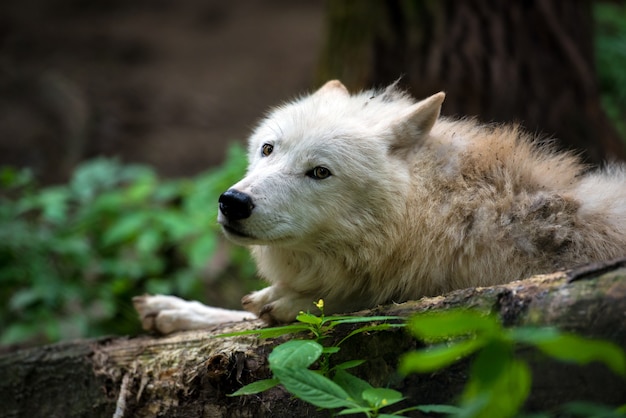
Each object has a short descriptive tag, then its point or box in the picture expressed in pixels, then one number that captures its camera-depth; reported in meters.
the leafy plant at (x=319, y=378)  4.79
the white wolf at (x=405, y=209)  7.17
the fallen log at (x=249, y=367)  4.88
